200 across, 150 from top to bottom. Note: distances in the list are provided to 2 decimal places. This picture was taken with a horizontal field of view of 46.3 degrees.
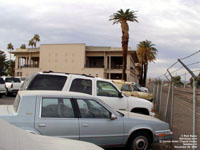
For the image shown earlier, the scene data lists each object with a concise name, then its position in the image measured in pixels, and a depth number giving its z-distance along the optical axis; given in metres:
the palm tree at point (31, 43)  77.88
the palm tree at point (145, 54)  48.54
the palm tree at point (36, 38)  77.66
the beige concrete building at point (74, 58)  47.27
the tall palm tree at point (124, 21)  31.64
